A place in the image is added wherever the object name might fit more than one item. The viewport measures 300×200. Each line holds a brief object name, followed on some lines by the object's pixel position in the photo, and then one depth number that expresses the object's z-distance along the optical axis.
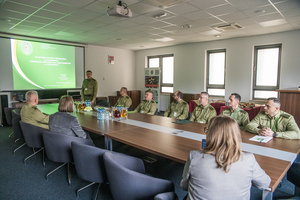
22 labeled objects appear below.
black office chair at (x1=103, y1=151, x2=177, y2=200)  1.42
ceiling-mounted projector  3.79
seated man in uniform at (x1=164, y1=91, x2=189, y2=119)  4.44
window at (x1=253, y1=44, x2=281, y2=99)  6.83
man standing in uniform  6.73
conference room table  1.74
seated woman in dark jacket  2.78
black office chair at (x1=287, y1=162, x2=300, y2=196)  2.04
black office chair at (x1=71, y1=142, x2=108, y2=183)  1.97
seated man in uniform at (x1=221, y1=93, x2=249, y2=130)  3.34
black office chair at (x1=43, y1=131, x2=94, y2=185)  2.49
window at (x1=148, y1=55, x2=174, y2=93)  9.68
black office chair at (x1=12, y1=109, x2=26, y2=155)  3.77
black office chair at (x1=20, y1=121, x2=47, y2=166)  3.08
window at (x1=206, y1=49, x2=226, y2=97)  7.99
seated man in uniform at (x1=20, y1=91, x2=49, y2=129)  3.41
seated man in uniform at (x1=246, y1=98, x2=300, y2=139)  2.52
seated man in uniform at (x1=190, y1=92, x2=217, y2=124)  3.94
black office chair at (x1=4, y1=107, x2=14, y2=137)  4.74
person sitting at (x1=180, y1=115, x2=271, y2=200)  1.22
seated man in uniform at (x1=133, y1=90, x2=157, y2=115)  4.86
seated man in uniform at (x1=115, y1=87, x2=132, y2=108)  5.61
